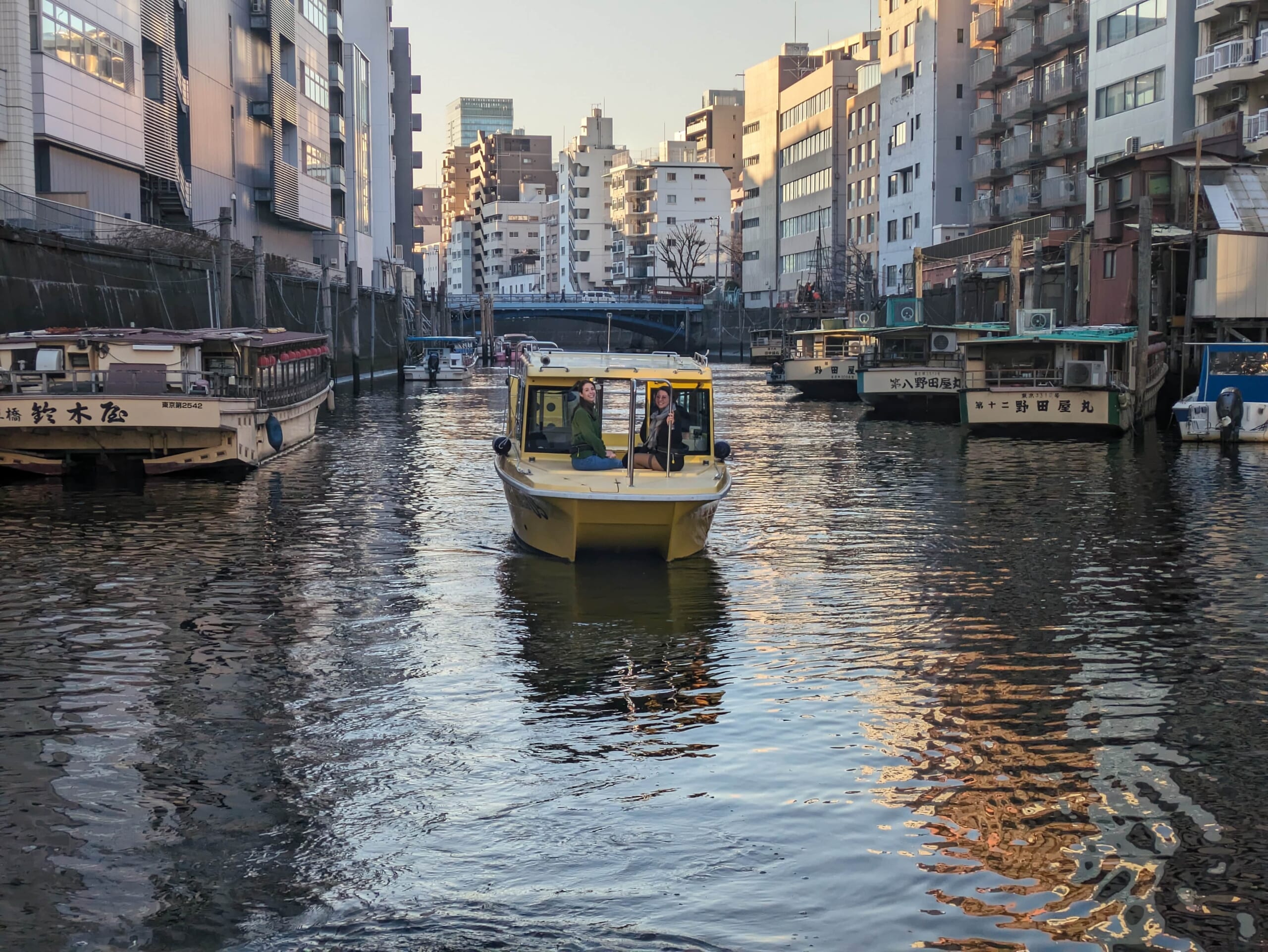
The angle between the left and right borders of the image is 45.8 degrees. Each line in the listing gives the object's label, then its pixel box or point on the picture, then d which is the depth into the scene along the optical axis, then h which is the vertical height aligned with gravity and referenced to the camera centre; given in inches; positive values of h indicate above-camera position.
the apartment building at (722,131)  7514.8 +1066.9
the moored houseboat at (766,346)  3931.8 -7.6
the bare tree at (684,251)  6889.8 +433.0
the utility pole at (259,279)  2006.6 +87.4
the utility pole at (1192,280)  1803.6 +76.7
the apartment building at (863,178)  4178.2 +473.0
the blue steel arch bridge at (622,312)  5433.1 +118.2
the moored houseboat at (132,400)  1033.5 -39.1
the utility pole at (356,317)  2667.3 +52.0
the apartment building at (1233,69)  2084.2 +387.4
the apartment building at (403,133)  5231.3 +740.5
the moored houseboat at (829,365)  2496.3 -36.3
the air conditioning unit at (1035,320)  1952.5 +30.2
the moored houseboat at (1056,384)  1547.7 -43.6
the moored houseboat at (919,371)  1943.9 -36.7
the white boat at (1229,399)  1451.8 -55.8
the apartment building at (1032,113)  2807.6 +463.2
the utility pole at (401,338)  3065.9 +13.2
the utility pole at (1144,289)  1632.6 +59.7
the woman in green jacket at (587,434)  759.1 -45.5
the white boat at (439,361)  3154.5 -38.1
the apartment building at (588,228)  7839.6 +603.5
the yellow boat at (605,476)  697.0 -64.2
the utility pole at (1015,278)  2086.6 +89.9
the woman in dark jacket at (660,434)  754.8 -46.0
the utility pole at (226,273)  1755.7 +83.8
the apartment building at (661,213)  6968.5 +611.4
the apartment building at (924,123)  3467.0 +525.9
